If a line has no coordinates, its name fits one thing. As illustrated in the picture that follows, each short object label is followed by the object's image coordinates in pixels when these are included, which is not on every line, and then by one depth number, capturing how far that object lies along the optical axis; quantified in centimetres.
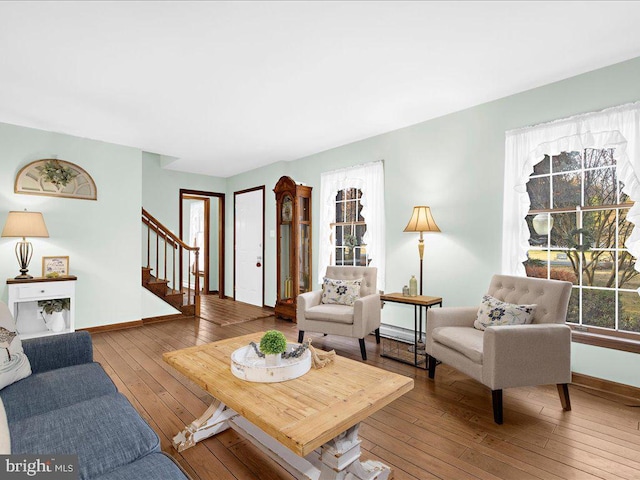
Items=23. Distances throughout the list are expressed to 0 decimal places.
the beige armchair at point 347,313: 340
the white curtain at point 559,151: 255
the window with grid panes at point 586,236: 274
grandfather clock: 500
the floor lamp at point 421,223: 357
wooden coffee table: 136
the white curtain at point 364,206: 427
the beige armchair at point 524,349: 225
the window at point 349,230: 468
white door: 611
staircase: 525
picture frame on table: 410
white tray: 174
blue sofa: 117
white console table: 370
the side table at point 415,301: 325
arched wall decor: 399
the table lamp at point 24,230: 366
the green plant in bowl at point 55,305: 395
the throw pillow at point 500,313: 255
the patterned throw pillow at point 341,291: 382
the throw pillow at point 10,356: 171
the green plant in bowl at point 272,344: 182
